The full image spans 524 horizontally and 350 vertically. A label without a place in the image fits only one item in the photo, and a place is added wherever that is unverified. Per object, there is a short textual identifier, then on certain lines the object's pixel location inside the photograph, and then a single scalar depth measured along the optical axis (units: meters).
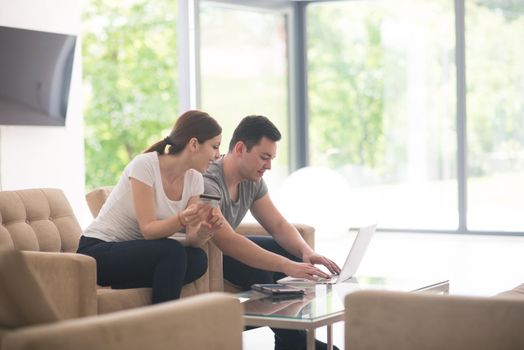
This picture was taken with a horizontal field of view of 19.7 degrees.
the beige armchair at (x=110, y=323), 3.10
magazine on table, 5.60
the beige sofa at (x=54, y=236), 5.42
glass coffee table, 4.93
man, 6.29
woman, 5.81
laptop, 5.97
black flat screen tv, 10.09
